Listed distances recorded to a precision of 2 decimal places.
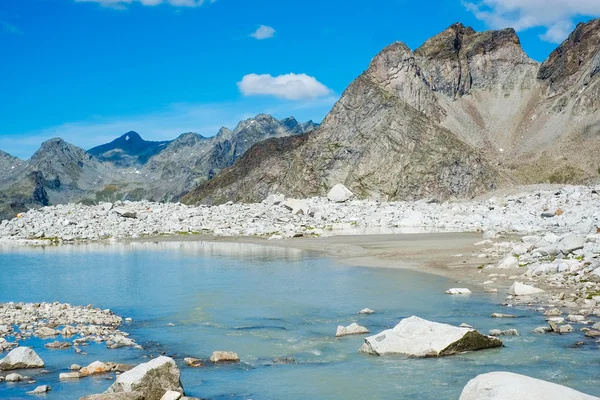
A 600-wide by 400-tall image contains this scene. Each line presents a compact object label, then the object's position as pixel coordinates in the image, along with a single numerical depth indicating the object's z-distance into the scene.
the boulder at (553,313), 19.67
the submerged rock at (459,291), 24.92
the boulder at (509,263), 30.05
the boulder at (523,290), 23.34
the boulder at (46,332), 19.55
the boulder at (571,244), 28.25
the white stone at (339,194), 102.38
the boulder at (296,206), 78.69
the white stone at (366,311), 22.16
